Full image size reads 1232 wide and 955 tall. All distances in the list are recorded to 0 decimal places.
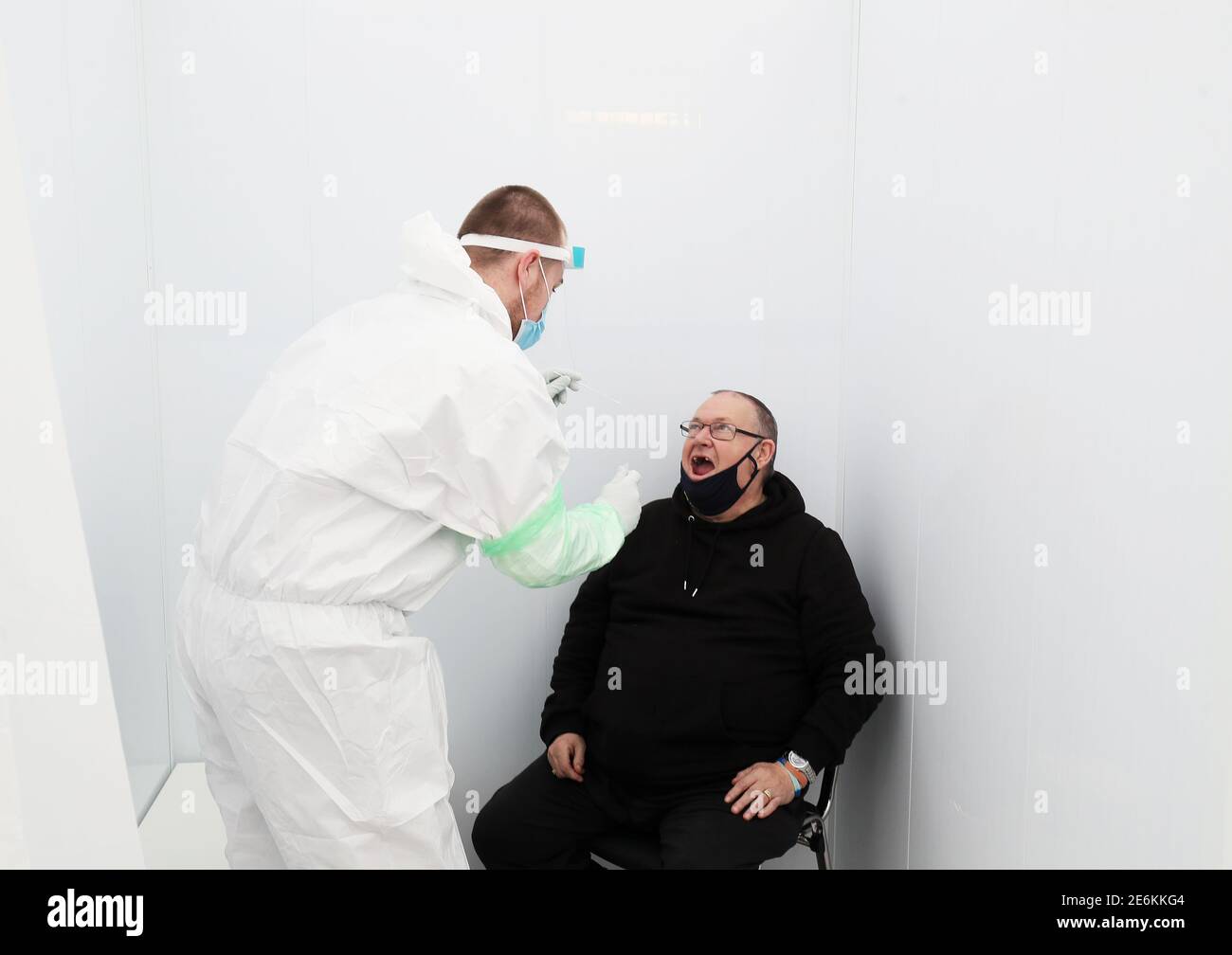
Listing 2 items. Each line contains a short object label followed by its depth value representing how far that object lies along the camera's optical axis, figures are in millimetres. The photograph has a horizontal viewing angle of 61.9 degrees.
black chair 2168
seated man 2209
